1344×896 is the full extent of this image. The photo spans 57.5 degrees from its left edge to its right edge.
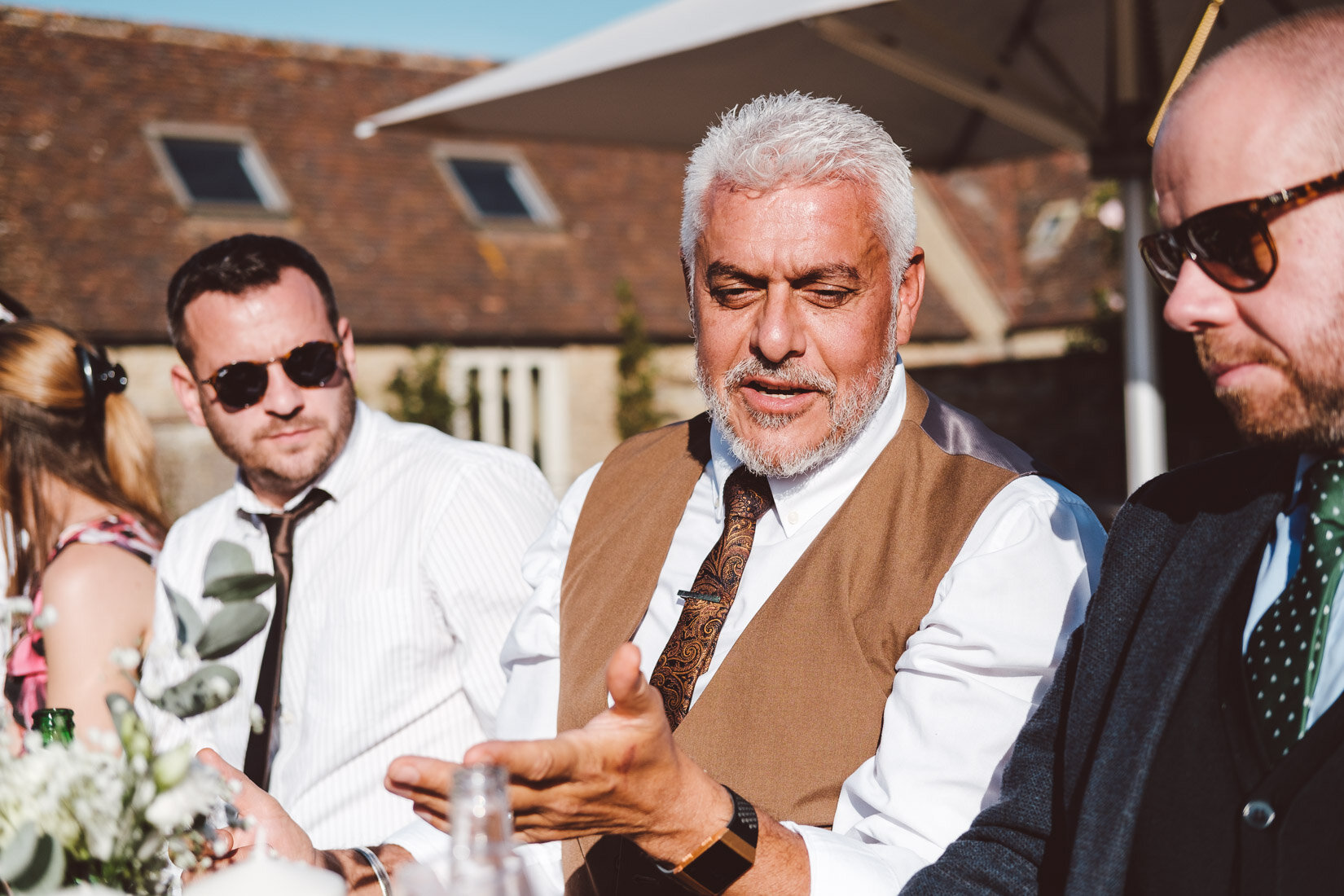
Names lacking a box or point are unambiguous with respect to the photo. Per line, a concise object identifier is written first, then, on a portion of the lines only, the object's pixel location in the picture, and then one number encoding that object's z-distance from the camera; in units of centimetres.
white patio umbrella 453
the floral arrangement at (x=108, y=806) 126
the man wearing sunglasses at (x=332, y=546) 300
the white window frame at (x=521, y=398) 1661
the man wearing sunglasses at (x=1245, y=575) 147
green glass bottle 163
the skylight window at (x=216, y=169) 1603
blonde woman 310
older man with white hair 196
